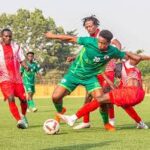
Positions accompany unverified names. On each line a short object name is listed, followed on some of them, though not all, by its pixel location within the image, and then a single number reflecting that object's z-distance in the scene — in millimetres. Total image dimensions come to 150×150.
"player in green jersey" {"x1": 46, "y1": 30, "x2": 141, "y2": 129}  10562
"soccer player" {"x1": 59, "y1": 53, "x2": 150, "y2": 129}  11000
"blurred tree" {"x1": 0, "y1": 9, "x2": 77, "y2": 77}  92750
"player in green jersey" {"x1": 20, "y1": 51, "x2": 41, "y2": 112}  20972
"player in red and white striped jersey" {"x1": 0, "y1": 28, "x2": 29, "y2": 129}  12422
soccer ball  10603
